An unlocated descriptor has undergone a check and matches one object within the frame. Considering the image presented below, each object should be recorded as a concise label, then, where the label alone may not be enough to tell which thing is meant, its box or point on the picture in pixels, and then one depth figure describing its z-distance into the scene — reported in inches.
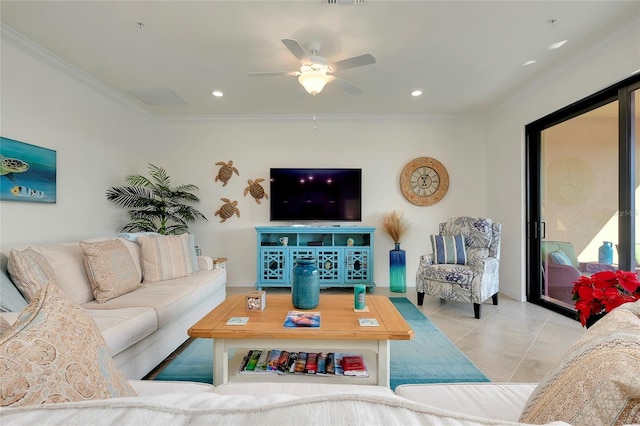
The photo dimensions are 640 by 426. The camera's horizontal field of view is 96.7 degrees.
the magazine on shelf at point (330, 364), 60.6
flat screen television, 163.5
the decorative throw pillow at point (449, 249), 130.8
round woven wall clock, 167.2
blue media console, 152.7
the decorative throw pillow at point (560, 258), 121.9
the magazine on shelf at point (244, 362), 62.4
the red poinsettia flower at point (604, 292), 45.1
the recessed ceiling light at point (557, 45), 97.0
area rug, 71.6
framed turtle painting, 89.6
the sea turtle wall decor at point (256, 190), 166.7
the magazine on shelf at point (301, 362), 60.9
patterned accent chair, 116.3
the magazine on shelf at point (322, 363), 60.4
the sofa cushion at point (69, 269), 74.9
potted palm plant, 141.5
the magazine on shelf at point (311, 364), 60.3
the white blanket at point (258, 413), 12.1
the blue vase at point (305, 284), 71.5
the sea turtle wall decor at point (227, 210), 167.6
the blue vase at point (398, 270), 155.1
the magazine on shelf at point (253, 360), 62.1
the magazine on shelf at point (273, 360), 61.5
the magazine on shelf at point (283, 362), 61.3
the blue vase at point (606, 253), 103.3
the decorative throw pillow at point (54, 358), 21.2
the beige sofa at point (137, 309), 64.2
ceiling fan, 85.4
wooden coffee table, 57.0
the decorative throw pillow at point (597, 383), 17.2
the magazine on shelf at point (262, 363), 61.4
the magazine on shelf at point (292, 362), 60.9
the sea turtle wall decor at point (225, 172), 167.5
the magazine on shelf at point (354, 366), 59.8
